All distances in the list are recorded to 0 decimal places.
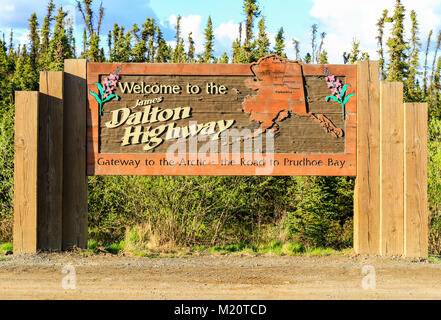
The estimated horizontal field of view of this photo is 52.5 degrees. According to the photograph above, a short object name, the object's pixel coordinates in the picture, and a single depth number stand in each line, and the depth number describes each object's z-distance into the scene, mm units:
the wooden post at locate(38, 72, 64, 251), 7762
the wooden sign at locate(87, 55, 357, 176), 7941
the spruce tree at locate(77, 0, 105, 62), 30500
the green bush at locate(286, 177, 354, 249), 10859
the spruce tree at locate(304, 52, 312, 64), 32241
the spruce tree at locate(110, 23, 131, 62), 25547
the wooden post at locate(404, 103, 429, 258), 7723
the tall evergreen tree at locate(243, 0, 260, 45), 34688
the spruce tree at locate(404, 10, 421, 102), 30266
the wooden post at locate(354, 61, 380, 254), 7848
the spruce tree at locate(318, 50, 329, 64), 33475
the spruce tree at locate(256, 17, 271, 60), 25325
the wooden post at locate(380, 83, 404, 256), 7789
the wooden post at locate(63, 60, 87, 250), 7891
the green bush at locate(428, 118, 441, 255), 9656
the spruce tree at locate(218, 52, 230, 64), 27641
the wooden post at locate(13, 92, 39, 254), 7656
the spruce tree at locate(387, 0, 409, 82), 29922
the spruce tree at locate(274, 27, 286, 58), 26883
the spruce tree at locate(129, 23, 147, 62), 30031
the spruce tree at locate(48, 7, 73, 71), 23077
